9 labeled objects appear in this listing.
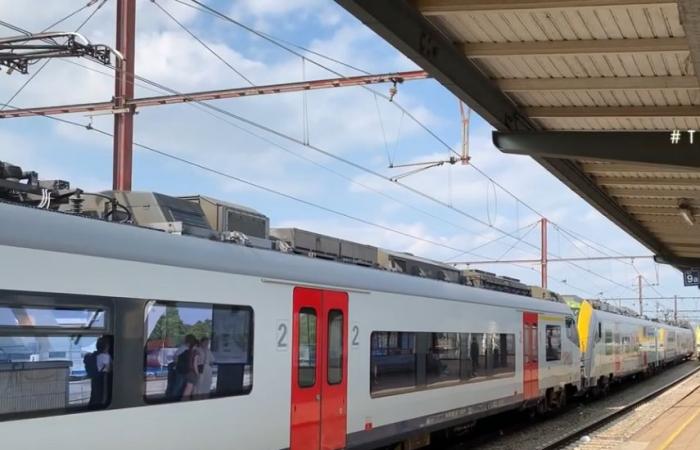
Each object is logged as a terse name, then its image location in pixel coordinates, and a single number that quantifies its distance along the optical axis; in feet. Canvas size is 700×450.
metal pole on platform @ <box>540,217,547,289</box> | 124.26
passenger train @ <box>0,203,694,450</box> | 16.70
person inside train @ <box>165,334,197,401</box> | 20.25
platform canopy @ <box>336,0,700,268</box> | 24.22
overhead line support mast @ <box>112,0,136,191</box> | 41.32
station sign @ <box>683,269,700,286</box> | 116.26
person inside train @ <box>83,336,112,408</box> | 17.84
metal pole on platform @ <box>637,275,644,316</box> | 214.90
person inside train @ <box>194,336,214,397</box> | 21.25
